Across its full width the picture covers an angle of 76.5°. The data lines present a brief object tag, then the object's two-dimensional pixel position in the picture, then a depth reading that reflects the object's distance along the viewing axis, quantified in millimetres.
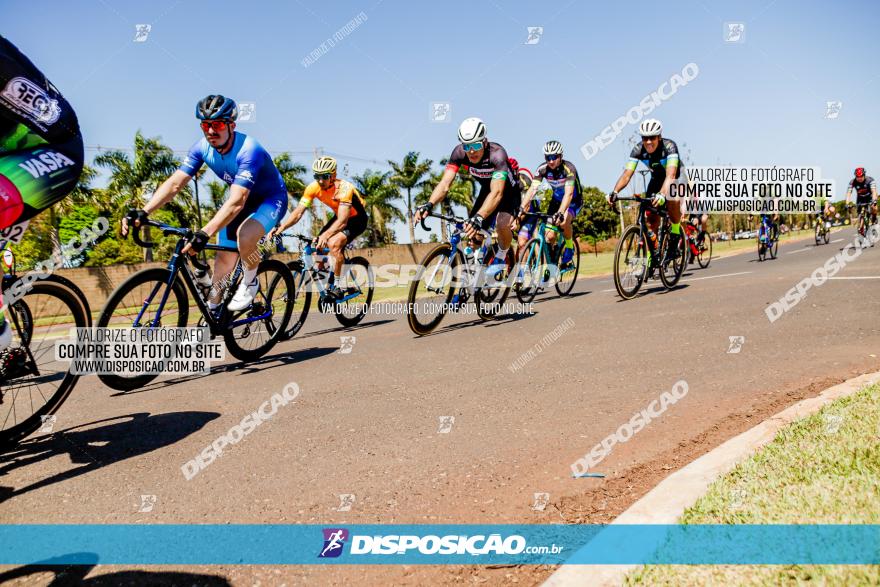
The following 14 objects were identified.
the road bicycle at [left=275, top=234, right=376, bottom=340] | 7914
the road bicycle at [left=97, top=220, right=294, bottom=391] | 4535
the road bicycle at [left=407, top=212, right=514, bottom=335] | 6828
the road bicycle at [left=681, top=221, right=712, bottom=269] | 12753
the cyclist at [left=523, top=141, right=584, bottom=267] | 10086
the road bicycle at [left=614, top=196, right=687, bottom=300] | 8320
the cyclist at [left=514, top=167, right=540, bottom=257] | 8898
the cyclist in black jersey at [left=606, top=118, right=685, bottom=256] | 8420
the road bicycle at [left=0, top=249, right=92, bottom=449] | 3482
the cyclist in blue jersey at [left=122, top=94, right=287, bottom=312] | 5105
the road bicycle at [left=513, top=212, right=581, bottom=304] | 8891
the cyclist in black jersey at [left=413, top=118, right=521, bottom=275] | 7320
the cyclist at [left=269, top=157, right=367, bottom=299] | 8656
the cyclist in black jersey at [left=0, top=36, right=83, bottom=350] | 3043
